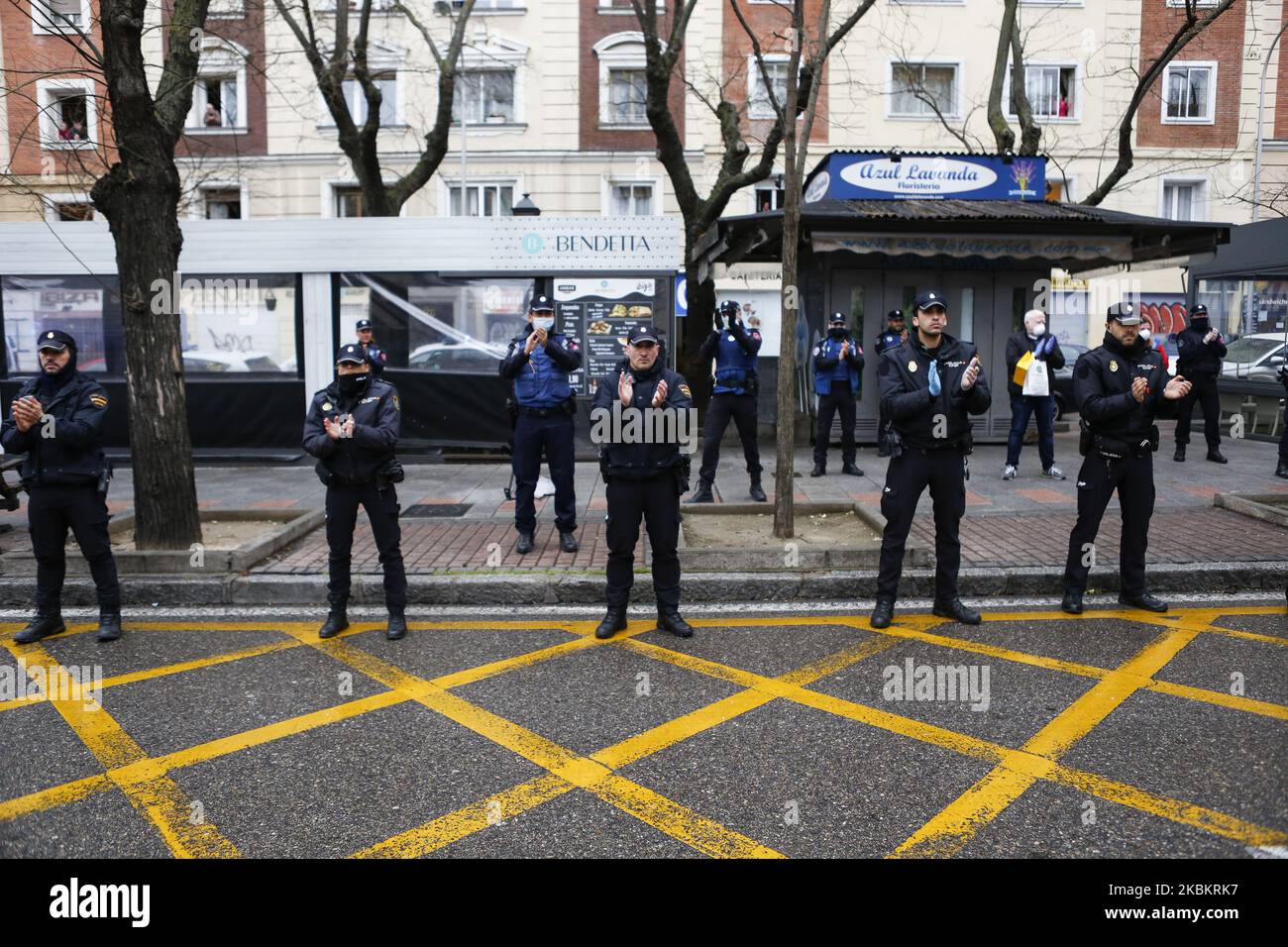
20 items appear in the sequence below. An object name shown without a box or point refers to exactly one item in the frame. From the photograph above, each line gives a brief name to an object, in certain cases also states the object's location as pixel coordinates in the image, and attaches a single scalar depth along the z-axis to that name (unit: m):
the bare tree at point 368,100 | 14.83
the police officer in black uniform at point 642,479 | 6.13
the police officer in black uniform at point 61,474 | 6.01
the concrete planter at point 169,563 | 7.35
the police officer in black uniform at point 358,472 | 6.17
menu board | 12.58
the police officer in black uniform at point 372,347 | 10.67
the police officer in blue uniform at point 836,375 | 10.77
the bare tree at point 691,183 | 13.42
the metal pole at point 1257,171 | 23.33
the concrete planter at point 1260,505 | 8.49
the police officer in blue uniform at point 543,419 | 7.78
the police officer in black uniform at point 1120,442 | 6.38
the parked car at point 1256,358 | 14.56
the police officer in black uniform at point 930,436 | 6.19
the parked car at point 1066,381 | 14.29
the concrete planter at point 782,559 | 7.20
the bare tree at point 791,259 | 7.52
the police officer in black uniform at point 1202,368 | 11.82
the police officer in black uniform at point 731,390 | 9.52
